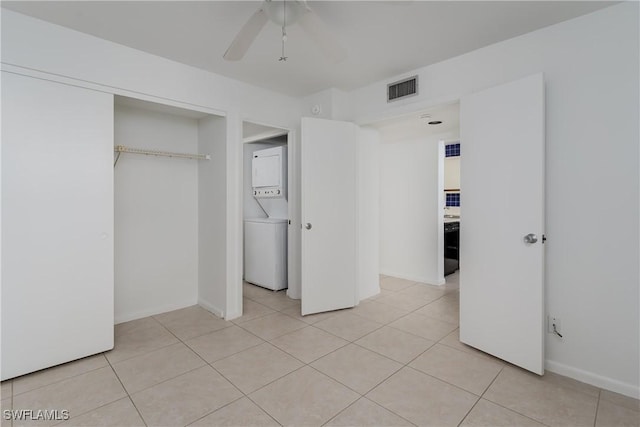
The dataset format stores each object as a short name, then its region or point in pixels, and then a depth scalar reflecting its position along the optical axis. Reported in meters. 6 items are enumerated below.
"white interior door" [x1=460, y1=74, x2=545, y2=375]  2.14
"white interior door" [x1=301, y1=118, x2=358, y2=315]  3.23
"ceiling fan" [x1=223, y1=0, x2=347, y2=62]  1.64
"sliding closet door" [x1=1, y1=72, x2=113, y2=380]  2.06
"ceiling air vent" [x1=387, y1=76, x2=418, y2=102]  2.98
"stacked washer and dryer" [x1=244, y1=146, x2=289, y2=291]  4.15
